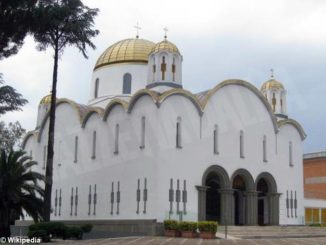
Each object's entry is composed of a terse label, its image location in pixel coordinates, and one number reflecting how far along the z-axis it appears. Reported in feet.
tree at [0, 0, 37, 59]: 71.51
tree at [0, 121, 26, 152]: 150.30
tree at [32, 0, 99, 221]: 79.77
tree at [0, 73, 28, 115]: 81.10
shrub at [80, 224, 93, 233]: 91.80
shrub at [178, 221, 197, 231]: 86.79
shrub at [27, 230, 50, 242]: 74.74
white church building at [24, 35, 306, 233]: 98.17
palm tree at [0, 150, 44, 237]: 88.94
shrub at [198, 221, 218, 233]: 85.87
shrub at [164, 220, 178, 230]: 90.07
